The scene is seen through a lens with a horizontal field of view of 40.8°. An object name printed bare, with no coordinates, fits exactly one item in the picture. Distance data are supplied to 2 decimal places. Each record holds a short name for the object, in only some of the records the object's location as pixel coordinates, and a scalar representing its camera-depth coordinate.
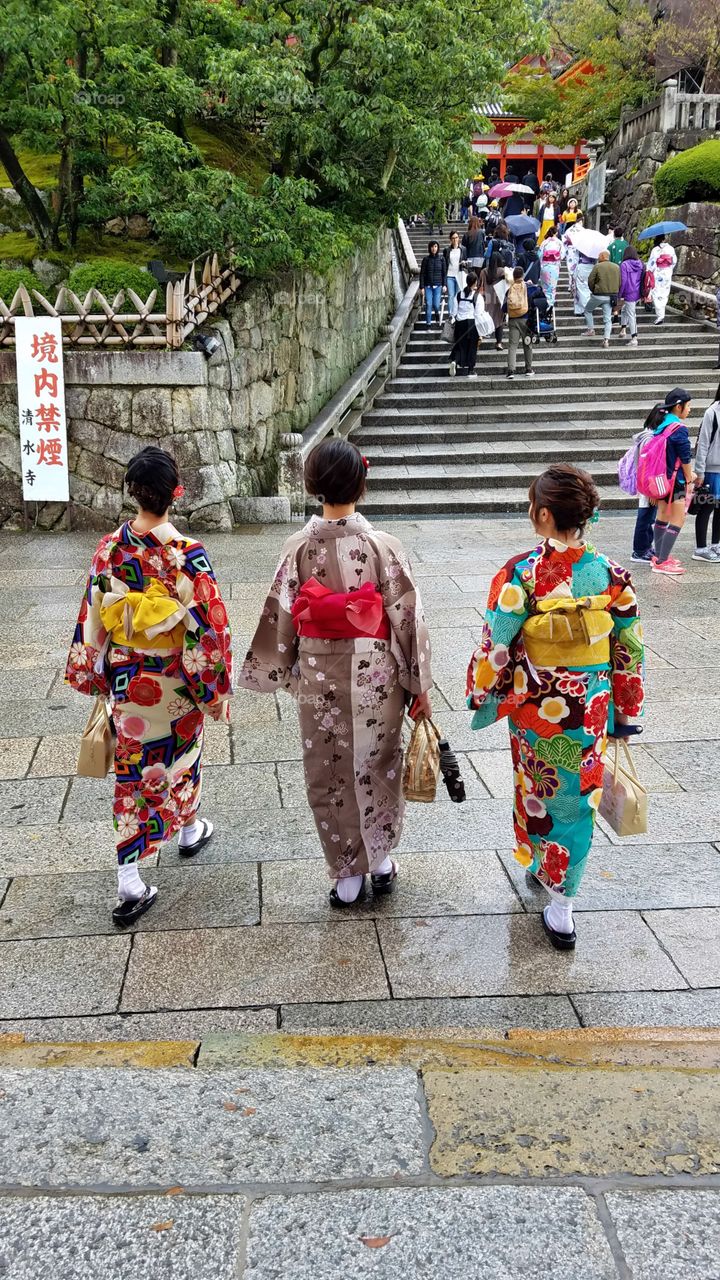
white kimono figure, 16.94
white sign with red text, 9.19
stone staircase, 11.63
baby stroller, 14.98
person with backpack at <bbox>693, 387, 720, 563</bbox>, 8.28
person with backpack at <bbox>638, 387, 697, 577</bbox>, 7.82
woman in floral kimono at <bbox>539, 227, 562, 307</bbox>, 16.61
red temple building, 30.11
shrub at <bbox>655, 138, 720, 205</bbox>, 19.58
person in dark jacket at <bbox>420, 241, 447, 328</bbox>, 16.67
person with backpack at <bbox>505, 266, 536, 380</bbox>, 13.86
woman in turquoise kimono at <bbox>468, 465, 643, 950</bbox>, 3.22
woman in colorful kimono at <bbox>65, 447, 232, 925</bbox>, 3.47
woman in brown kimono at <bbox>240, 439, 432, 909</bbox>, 3.38
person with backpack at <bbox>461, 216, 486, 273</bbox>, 16.42
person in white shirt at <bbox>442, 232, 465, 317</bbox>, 15.48
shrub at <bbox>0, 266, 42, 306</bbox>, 9.87
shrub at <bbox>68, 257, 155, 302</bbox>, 9.66
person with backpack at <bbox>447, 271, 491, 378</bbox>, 14.00
